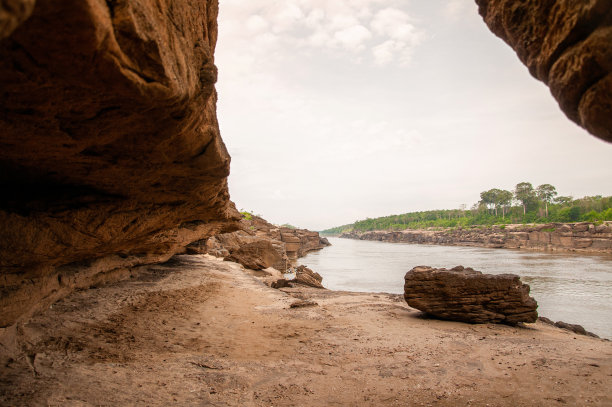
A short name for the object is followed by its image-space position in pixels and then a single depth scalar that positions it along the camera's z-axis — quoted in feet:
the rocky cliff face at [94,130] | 6.01
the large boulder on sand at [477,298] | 26.55
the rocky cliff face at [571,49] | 7.29
